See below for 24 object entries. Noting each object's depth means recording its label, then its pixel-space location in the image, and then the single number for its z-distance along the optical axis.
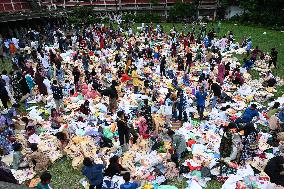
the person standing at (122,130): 9.05
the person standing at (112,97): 11.75
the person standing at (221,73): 14.57
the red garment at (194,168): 8.49
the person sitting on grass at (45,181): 6.03
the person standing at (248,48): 19.33
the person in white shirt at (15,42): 21.81
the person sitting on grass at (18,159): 8.58
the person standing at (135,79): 14.20
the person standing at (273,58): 16.25
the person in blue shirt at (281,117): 9.64
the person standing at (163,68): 16.15
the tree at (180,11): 37.81
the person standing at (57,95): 12.02
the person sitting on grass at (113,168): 7.48
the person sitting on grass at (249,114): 9.68
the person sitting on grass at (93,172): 6.82
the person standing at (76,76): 14.14
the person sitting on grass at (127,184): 6.34
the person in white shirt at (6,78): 13.12
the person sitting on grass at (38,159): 8.41
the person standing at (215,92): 11.80
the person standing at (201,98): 11.25
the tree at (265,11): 30.89
